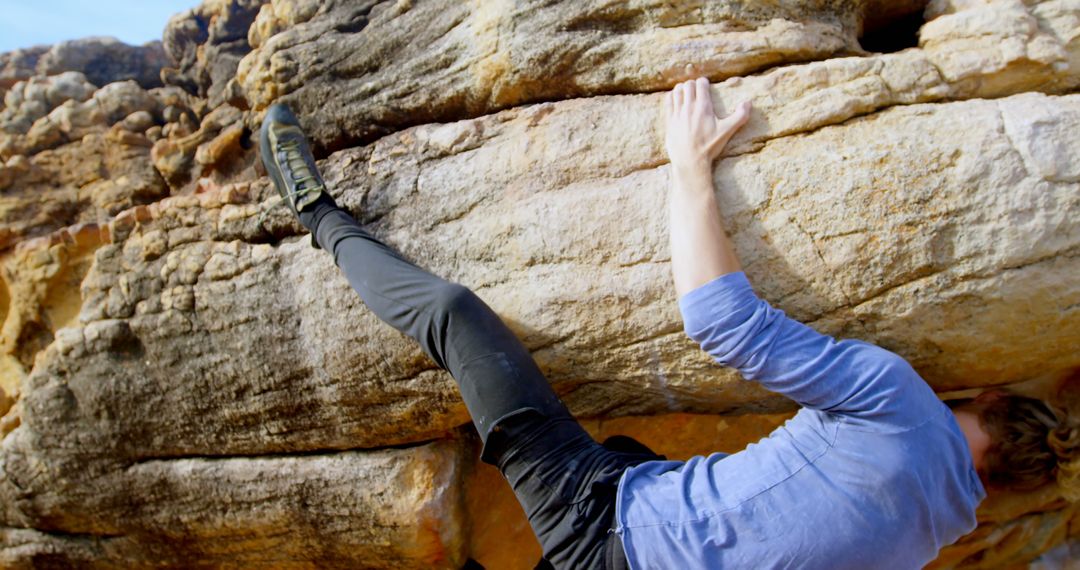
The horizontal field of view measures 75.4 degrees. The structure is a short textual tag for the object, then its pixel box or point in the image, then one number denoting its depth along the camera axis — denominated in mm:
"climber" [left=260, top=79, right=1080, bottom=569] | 1955
